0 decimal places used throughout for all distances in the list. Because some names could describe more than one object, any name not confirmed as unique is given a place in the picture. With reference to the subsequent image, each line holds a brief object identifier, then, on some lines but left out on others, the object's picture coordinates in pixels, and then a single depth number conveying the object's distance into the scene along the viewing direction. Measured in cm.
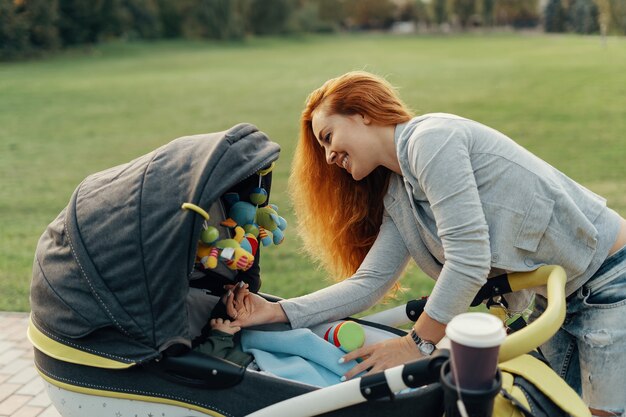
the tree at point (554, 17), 6775
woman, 231
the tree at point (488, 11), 7969
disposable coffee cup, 175
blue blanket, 246
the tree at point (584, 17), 5753
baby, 247
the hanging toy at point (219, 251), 242
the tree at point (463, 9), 8156
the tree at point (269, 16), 5938
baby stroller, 222
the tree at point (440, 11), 8100
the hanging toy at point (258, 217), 278
